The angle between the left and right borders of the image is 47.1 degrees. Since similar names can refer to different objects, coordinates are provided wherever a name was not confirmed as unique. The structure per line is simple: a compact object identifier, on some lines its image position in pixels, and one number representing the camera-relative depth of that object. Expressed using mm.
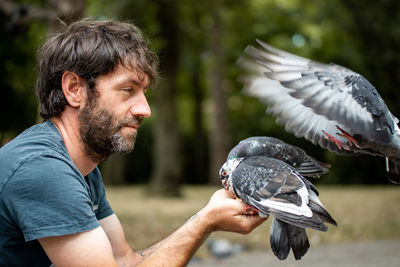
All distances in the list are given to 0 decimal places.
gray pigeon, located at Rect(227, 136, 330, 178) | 2283
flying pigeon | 2404
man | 1763
